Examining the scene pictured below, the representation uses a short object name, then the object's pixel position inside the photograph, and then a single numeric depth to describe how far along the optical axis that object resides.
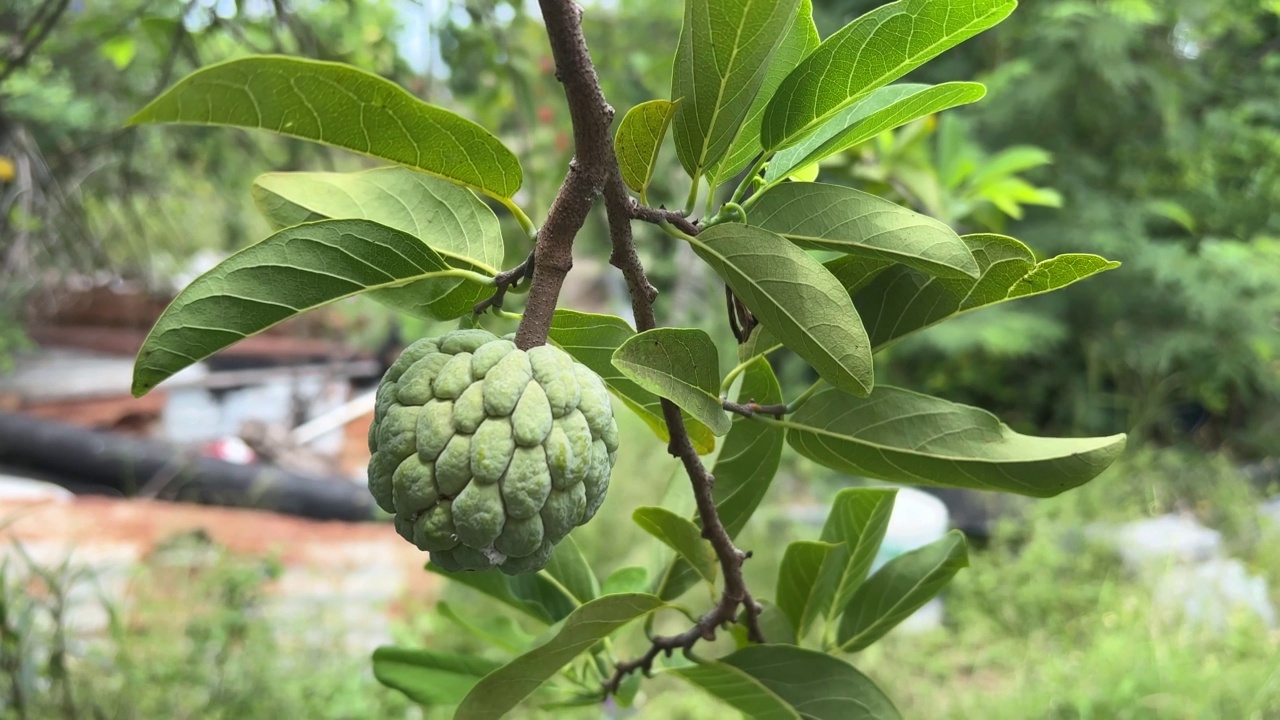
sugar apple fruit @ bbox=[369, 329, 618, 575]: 0.52
